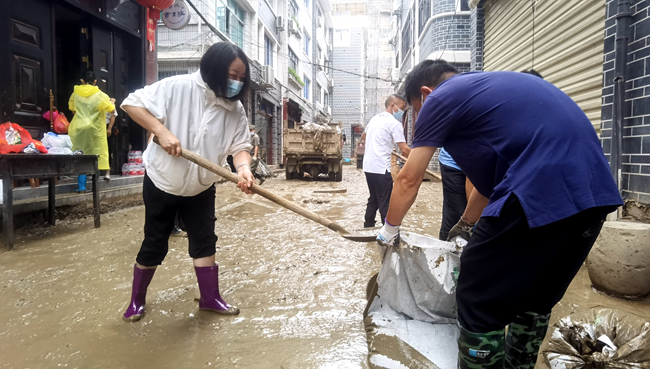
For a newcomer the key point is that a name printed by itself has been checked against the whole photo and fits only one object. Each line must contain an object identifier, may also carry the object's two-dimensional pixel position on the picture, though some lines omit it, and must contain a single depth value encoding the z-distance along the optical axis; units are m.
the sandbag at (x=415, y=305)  1.82
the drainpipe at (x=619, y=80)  3.26
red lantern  7.51
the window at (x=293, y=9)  21.59
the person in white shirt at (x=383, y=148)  4.46
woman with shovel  2.17
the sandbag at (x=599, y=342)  1.77
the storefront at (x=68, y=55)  5.21
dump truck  12.41
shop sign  8.09
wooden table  3.62
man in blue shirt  1.21
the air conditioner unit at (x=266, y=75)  16.36
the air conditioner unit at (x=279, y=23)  19.29
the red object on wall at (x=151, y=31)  7.81
